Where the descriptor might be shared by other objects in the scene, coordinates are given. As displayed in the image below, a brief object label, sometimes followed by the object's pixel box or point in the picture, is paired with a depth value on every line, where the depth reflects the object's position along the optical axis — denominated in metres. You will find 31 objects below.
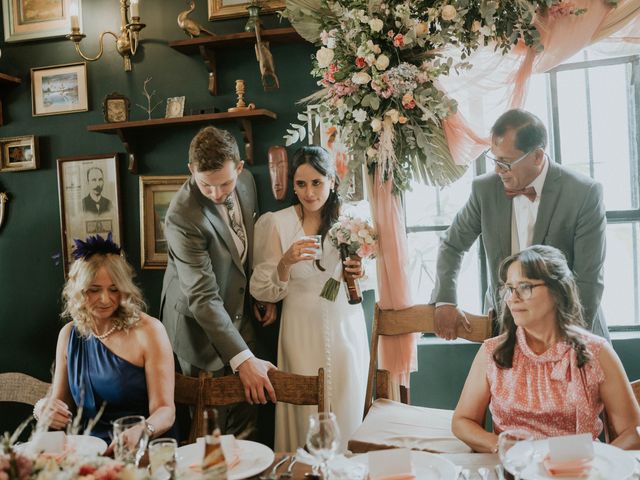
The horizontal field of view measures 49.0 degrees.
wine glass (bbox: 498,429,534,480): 1.61
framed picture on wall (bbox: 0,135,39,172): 4.00
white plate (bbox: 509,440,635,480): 1.68
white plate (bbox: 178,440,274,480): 1.90
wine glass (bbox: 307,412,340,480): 1.64
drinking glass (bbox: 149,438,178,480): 1.61
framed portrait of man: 3.88
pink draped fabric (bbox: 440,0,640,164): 2.81
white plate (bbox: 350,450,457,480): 1.79
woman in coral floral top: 2.22
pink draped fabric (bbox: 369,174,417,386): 3.26
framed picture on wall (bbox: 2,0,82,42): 3.93
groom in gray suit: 3.12
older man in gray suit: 2.86
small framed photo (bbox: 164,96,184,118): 3.69
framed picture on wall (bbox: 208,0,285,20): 3.61
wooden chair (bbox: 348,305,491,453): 2.76
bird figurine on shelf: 3.46
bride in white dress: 3.29
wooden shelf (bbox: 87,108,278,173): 3.50
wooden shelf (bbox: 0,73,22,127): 3.89
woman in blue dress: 2.68
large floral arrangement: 2.83
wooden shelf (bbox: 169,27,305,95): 3.44
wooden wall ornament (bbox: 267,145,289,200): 3.52
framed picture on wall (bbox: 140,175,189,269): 3.81
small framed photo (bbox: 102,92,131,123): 3.76
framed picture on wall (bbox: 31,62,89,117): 3.93
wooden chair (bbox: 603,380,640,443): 2.18
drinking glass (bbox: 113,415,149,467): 1.68
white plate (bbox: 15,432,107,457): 1.57
